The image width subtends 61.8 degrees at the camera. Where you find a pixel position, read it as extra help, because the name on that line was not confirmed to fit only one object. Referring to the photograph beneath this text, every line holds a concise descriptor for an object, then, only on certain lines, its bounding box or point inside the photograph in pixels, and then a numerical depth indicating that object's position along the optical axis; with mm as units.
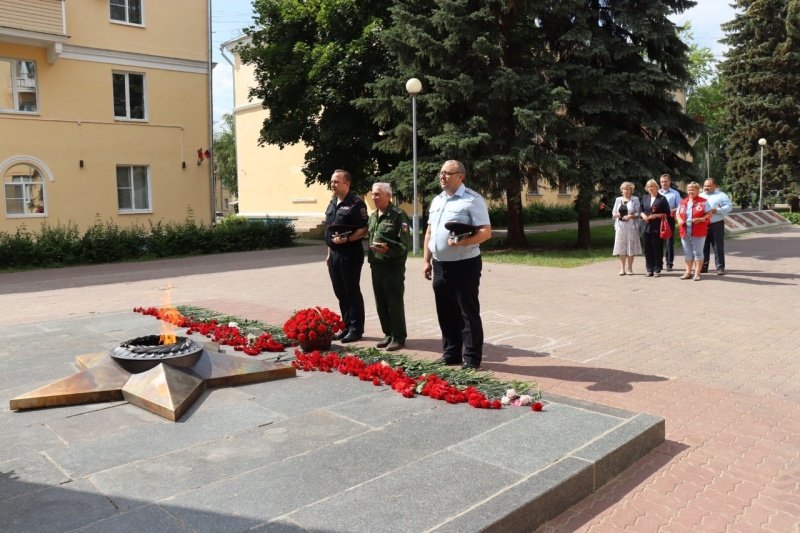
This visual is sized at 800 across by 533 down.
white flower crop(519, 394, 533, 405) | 4871
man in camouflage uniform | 6840
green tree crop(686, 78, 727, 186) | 51822
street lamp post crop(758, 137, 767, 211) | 35375
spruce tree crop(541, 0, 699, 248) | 17688
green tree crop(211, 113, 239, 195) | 59188
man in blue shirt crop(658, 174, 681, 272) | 13289
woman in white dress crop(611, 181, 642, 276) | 12750
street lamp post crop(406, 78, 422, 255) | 16969
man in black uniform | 7258
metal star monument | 4926
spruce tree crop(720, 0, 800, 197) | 37562
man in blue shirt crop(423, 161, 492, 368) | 5859
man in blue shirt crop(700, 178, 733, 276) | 12680
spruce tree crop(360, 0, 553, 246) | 17406
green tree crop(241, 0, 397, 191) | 21750
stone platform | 3242
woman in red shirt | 12016
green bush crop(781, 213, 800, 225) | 31516
